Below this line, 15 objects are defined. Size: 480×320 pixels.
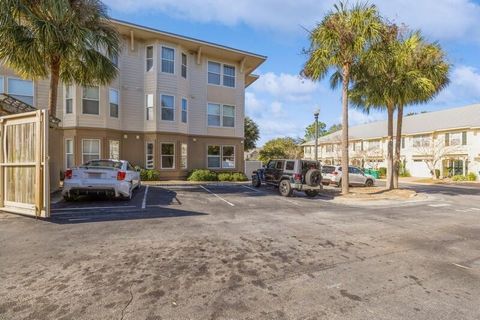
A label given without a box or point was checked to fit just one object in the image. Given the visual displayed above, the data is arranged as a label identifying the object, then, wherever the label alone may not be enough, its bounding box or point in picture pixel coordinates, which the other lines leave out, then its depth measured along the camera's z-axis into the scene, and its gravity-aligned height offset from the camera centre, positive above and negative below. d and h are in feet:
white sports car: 31.09 -2.44
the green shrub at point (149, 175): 60.03 -3.23
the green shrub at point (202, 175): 63.87 -3.58
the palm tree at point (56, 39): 32.42 +14.56
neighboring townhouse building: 102.17 +6.86
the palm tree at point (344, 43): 42.73 +18.10
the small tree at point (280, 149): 153.63 +5.94
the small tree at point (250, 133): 138.41 +13.08
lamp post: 54.46 +7.86
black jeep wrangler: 43.70 -2.63
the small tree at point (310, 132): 249.96 +24.75
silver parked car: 67.15 -4.03
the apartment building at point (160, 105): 57.06 +12.00
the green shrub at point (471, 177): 95.14 -5.64
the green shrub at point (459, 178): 95.41 -6.01
